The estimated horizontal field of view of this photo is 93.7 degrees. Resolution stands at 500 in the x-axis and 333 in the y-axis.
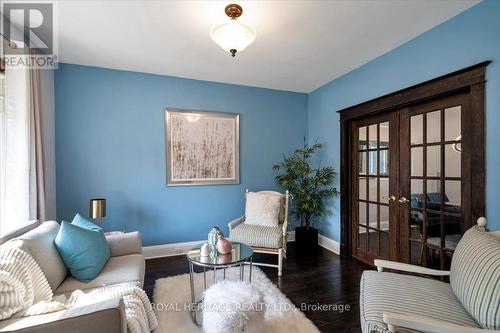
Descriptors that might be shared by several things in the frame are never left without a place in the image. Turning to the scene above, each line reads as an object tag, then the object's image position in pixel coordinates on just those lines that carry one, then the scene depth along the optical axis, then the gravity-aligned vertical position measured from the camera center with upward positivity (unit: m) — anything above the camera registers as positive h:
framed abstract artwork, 3.44 +0.28
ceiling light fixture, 1.84 +1.06
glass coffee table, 1.95 -0.80
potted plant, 3.52 -0.38
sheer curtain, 2.04 +0.17
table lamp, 2.68 -0.49
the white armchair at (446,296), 1.15 -0.79
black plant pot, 3.58 -1.14
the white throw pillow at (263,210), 3.22 -0.61
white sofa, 1.04 -0.70
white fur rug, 1.84 -1.27
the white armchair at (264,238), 2.85 -0.89
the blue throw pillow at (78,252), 1.74 -0.64
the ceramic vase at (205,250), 2.08 -0.76
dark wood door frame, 1.91 +0.67
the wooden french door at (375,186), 2.79 -0.27
